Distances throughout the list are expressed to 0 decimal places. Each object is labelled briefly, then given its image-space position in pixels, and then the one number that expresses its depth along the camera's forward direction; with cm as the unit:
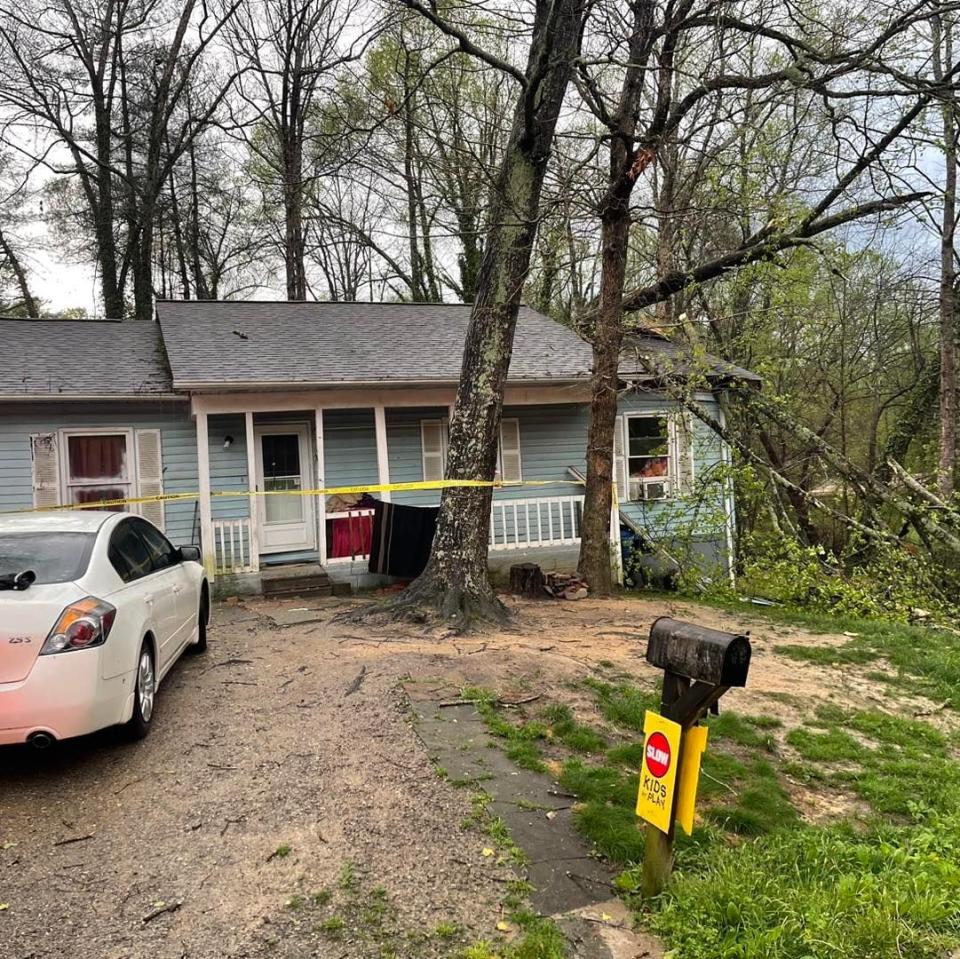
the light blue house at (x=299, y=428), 1041
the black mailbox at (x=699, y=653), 250
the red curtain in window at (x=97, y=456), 1083
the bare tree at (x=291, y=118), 1888
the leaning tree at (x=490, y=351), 747
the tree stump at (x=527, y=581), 967
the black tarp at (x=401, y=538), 1016
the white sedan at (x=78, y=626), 358
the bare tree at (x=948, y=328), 1388
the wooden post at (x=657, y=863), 274
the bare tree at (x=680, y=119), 815
